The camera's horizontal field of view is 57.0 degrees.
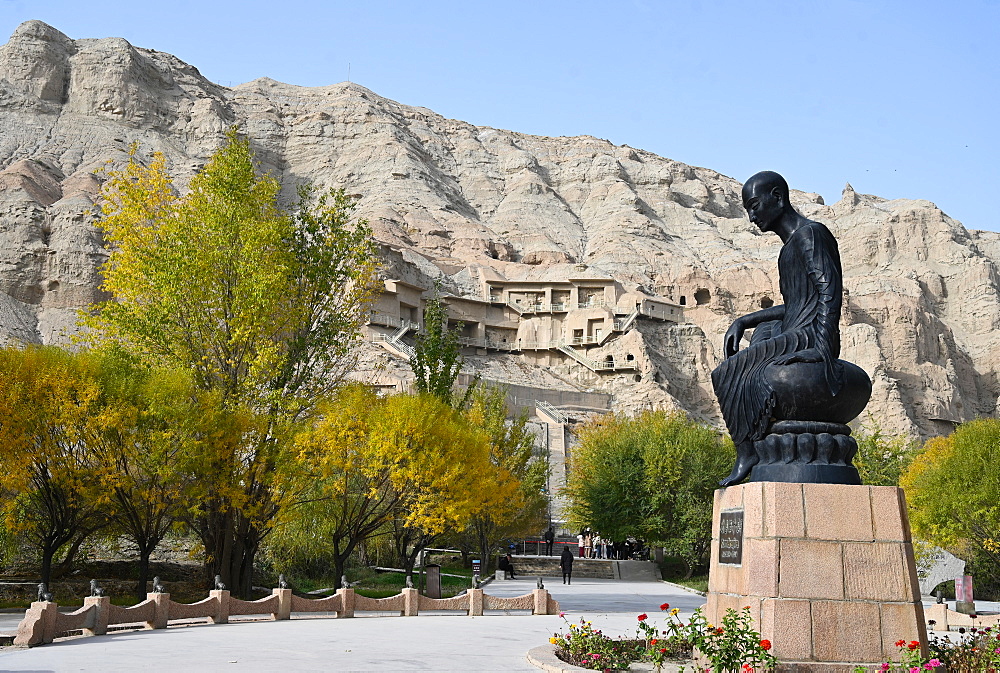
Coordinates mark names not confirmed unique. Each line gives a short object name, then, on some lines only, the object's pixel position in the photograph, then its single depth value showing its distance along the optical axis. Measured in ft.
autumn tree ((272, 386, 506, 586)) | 74.59
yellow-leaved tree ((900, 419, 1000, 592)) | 96.78
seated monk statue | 31.04
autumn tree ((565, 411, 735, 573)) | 124.57
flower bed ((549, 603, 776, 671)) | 27.32
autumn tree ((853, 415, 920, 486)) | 137.69
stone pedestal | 28.76
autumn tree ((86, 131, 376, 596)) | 69.05
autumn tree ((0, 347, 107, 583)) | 66.69
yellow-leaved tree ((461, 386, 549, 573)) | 114.32
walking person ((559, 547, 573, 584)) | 107.18
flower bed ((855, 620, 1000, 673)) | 26.10
